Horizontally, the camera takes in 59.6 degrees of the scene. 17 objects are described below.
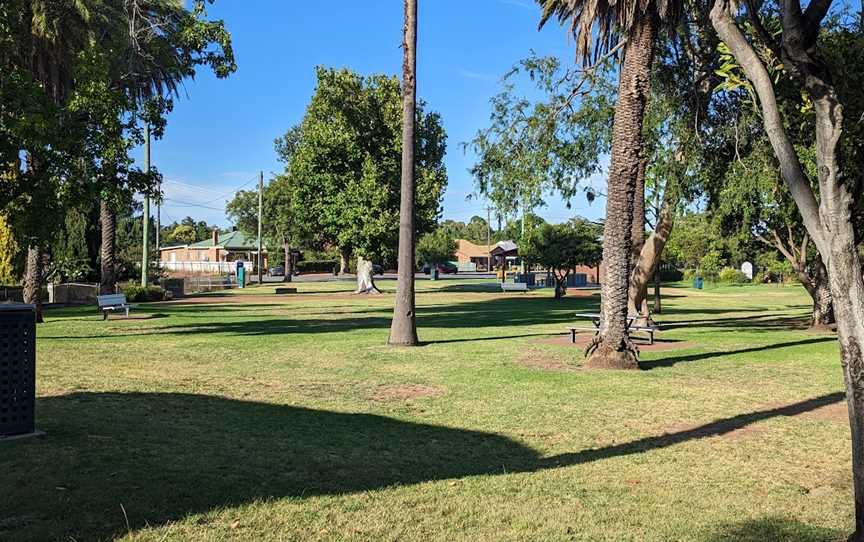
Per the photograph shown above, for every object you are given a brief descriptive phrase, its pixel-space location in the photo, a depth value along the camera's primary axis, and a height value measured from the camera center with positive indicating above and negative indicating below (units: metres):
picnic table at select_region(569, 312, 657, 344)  18.52 -1.36
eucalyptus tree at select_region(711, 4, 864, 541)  4.68 +0.71
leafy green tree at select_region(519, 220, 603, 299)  44.81 +1.62
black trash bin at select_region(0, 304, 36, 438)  7.48 -0.94
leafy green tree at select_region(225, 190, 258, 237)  95.44 +8.04
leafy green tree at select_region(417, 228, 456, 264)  106.64 +3.83
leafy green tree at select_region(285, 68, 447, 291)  42.72 +6.22
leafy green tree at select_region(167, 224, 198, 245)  138.62 +7.33
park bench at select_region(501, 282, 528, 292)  53.91 -0.85
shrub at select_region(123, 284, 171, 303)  37.31 -0.96
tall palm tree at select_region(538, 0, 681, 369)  14.54 +2.13
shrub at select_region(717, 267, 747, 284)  76.31 -0.30
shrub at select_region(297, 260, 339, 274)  101.12 +1.12
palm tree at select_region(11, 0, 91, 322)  21.05 +6.82
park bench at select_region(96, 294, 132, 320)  25.41 -0.93
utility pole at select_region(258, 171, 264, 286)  67.99 +6.78
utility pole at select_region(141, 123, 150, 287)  39.56 +1.80
